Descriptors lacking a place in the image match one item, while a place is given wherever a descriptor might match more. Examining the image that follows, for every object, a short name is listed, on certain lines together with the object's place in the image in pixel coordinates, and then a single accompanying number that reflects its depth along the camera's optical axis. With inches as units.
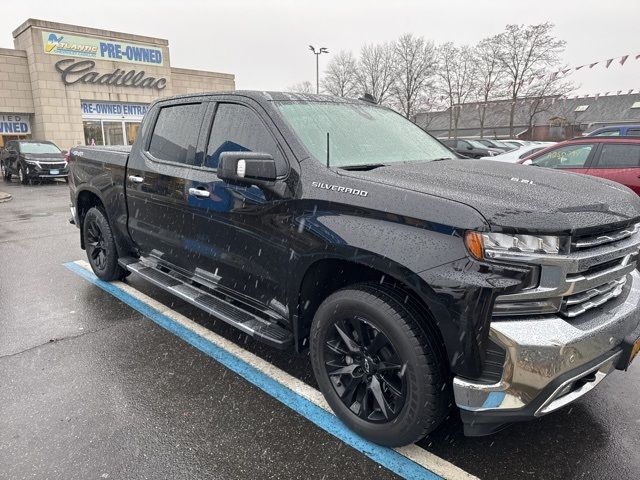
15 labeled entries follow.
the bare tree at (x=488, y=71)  1475.1
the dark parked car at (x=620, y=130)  447.8
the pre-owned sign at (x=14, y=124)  944.9
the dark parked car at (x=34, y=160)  676.7
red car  267.1
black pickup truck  77.8
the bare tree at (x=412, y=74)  1779.0
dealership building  928.9
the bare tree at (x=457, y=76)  1628.4
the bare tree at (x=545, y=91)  1469.0
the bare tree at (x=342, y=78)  1996.8
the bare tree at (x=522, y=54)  1385.3
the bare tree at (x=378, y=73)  1884.8
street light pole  1330.0
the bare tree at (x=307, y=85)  2408.7
